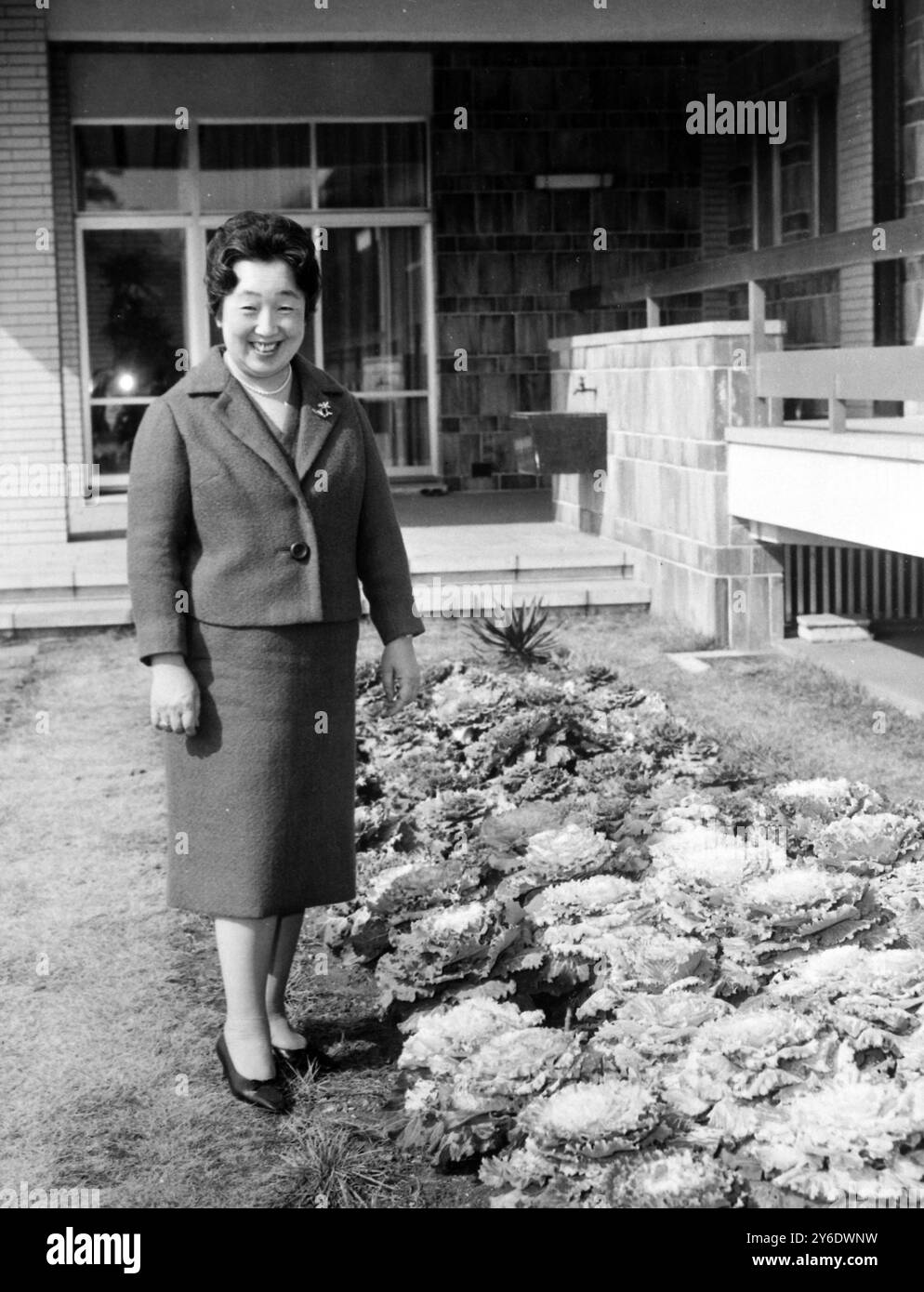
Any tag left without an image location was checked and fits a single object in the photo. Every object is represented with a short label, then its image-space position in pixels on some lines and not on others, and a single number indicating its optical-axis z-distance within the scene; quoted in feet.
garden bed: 10.19
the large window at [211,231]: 52.03
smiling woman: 12.25
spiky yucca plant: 26.63
